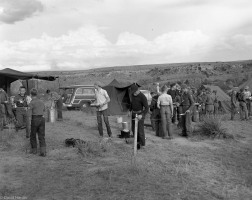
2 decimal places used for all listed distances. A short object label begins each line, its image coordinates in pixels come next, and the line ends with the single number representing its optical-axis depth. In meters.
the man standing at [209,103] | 13.99
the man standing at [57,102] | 14.17
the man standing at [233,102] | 15.49
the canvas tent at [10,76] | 13.37
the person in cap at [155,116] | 11.06
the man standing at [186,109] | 10.87
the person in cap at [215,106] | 16.52
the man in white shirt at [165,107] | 10.40
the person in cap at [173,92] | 13.01
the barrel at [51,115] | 13.59
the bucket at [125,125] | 10.76
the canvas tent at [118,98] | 18.64
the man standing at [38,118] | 7.87
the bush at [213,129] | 11.05
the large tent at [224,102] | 19.36
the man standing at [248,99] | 15.65
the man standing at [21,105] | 10.23
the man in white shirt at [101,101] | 9.88
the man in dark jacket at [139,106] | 8.88
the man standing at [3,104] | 11.27
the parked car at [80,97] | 19.67
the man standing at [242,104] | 15.26
